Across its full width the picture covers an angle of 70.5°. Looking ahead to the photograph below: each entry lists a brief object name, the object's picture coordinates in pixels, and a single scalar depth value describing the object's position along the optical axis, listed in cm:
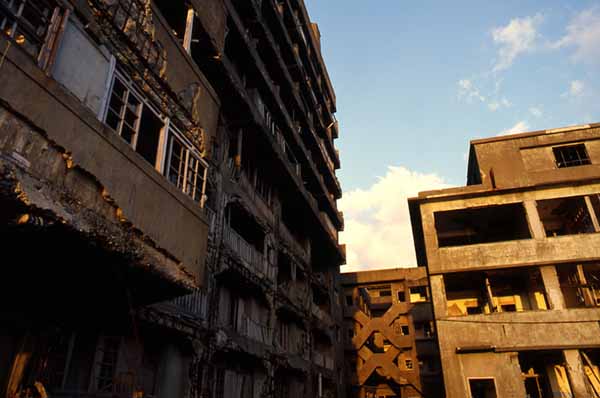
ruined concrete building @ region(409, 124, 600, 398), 1747
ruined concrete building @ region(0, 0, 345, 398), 499
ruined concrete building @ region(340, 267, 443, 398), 2732
